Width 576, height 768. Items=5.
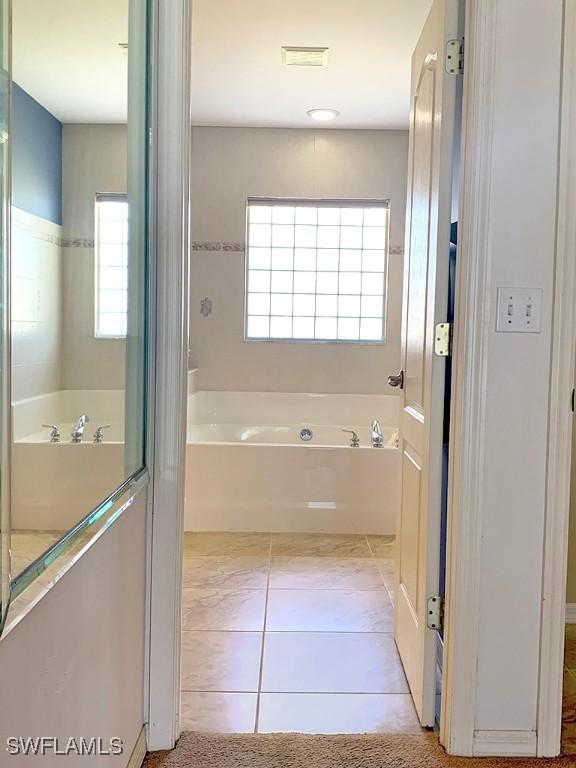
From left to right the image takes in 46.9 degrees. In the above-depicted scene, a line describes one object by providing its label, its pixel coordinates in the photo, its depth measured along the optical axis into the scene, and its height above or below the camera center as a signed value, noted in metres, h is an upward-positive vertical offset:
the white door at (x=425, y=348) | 1.80 +0.00
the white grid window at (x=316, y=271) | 4.84 +0.55
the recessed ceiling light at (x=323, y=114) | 4.32 +1.52
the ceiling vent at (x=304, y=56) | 3.41 +1.51
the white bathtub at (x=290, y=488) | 3.67 -0.80
